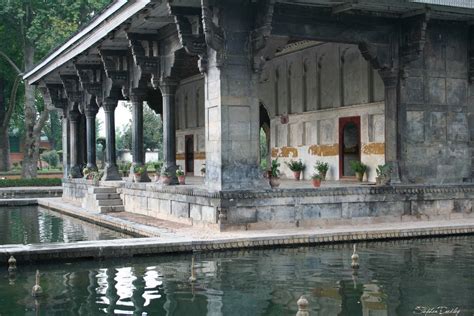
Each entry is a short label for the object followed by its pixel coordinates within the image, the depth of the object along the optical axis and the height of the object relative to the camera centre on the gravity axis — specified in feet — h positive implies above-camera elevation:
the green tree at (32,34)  105.60 +20.74
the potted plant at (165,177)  53.06 -1.44
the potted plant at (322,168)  58.89 -0.99
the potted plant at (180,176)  53.78 -1.36
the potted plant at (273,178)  46.06 -1.41
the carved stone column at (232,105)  44.11 +3.61
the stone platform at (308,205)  43.62 -3.39
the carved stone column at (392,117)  50.80 +2.98
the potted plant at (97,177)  70.28 -1.79
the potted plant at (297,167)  63.21 -0.93
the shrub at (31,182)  107.55 -3.39
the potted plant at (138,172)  61.11 -1.11
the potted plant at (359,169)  55.77 -1.08
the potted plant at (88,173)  74.74 -1.38
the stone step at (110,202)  62.34 -3.93
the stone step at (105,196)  63.10 -3.37
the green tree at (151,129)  193.88 +9.07
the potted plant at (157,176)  58.03 -1.45
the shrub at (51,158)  199.31 +1.06
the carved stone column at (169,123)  54.65 +3.01
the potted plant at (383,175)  49.03 -1.43
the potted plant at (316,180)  48.57 -1.69
